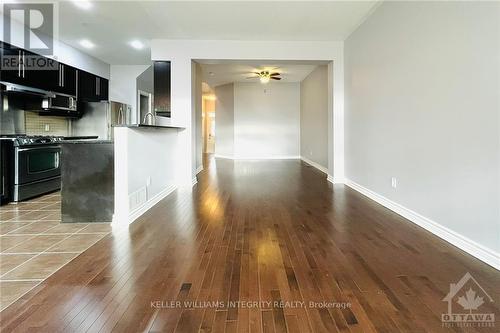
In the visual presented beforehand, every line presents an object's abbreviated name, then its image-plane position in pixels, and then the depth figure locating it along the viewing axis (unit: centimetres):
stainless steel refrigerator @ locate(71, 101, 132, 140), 657
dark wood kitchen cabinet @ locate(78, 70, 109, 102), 621
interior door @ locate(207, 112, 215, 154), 1553
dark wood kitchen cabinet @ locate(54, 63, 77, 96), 544
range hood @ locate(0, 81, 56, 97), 441
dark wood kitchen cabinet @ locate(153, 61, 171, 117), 575
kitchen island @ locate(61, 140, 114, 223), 330
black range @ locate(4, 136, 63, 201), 429
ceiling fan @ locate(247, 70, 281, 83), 862
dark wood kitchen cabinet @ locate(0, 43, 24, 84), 429
